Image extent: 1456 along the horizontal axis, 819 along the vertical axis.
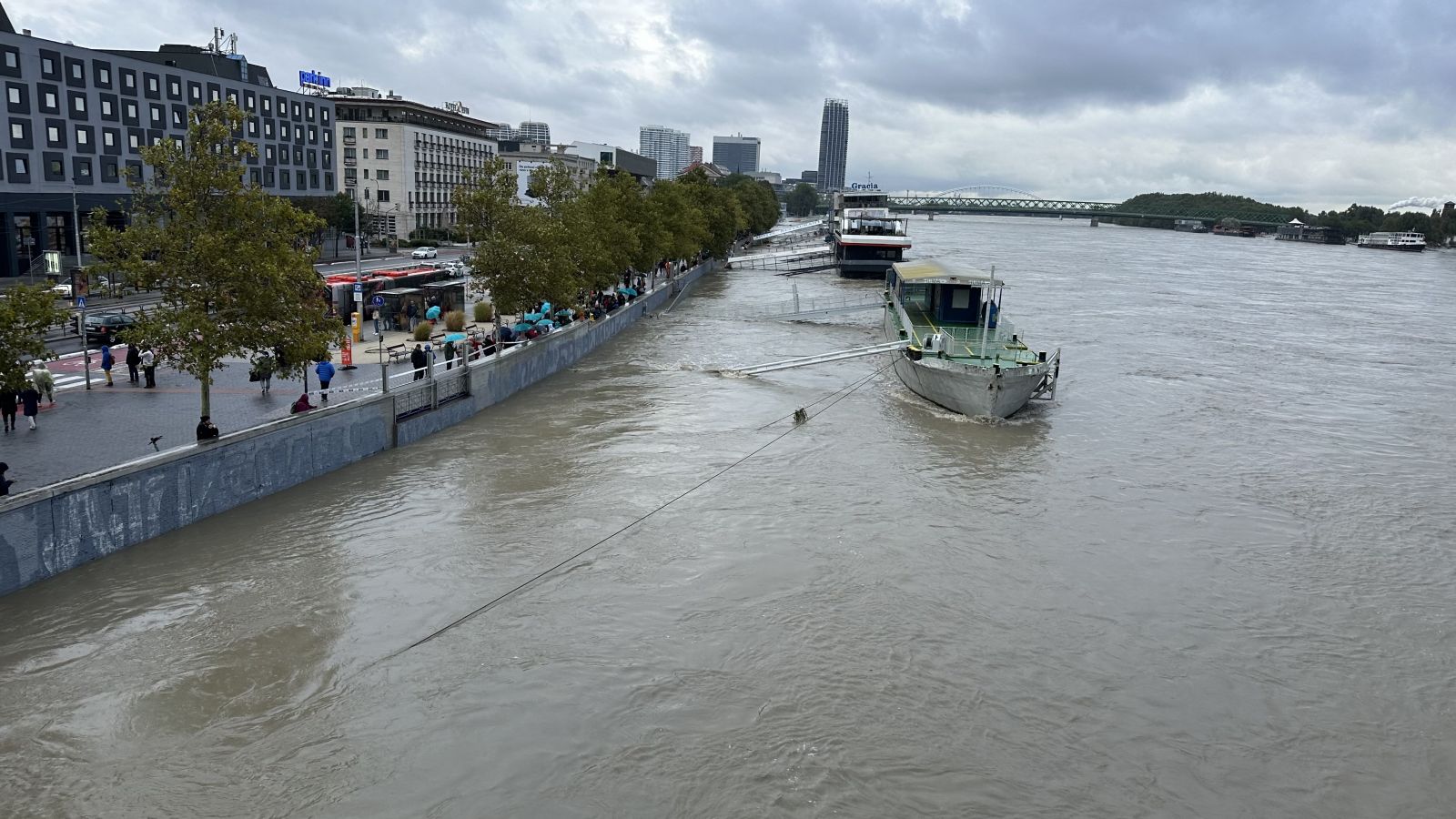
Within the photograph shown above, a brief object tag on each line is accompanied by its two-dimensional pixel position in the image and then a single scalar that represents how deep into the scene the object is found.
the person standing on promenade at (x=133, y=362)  26.73
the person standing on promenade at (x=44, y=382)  23.03
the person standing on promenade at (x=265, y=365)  20.11
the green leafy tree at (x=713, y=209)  88.88
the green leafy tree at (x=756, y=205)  141.00
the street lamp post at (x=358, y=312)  37.66
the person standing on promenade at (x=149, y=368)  25.78
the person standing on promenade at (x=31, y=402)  21.30
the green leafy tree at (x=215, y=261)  18.72
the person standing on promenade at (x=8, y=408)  21.05
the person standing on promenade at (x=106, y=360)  27.67
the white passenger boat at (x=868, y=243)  88.19
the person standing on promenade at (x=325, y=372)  25.84
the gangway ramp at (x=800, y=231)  174.25
